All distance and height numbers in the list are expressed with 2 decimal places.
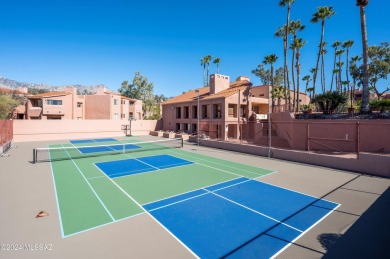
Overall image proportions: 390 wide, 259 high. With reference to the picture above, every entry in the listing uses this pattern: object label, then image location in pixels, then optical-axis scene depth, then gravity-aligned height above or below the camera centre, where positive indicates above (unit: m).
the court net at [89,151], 21.12 -3.11
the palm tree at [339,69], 57.22 +14.63
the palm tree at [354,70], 51.86 +13.39
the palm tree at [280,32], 44.50 +19.02
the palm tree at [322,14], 36.66 +18.93
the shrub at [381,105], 24.50 +2.18
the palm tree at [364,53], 22.48 +7.43
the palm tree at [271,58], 39.00 +11.91
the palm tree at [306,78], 61.47 +13.15
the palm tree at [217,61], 67.31 +19.97
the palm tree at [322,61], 52.21 +16.21
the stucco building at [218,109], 33.97 +2.82
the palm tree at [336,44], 54.87 +20.33
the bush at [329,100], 26.11 +2.94
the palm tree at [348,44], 51.47 +19.11
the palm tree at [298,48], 38.41 +13.93
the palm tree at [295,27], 42.19 +19.04
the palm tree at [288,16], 37.16 +18.62
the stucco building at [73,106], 49.56 +4.45
